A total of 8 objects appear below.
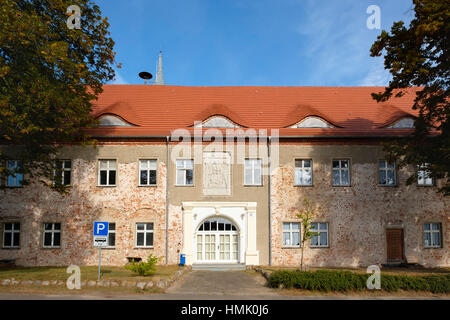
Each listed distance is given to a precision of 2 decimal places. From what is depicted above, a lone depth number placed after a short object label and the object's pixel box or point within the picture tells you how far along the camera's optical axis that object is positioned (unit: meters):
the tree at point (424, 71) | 13.28
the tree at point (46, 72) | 13.27
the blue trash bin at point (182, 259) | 18.24
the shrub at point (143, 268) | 13.98
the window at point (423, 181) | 19.38
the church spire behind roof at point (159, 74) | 34.08
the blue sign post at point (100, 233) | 12.60
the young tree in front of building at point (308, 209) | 18.78
